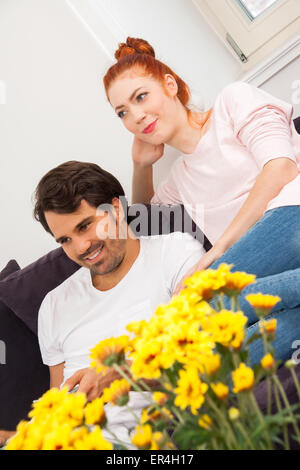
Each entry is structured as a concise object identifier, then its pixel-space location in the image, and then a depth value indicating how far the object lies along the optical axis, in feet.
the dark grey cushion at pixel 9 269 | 5.33
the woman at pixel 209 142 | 4.18
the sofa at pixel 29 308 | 4.57
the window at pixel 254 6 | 6.54
